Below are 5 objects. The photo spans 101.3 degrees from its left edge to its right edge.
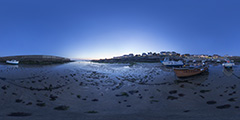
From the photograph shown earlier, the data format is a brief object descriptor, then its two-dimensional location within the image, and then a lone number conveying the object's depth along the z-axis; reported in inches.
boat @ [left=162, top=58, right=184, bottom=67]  1786.4
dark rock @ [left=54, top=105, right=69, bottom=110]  279.4
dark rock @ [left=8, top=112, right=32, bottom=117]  223.6
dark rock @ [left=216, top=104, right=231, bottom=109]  277.8
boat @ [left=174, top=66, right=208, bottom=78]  754.8
